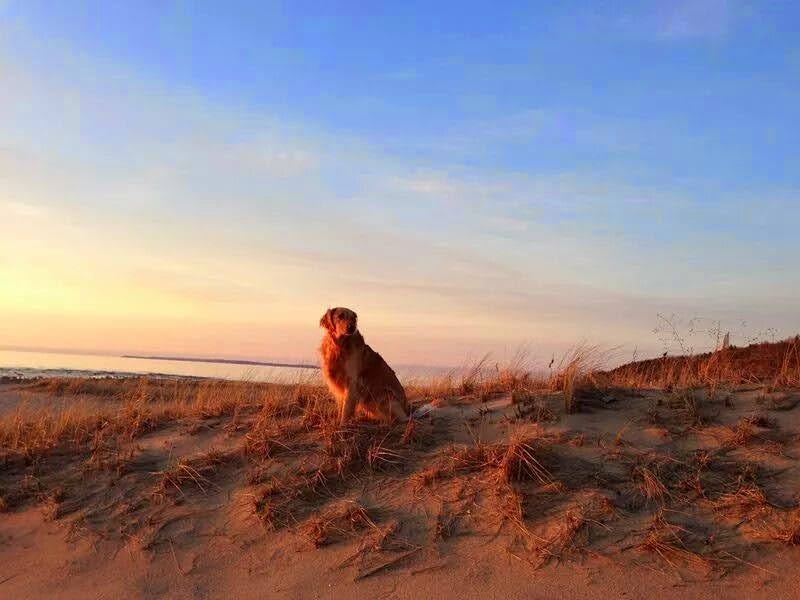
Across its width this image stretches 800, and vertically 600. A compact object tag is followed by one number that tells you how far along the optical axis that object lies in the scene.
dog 7.39
